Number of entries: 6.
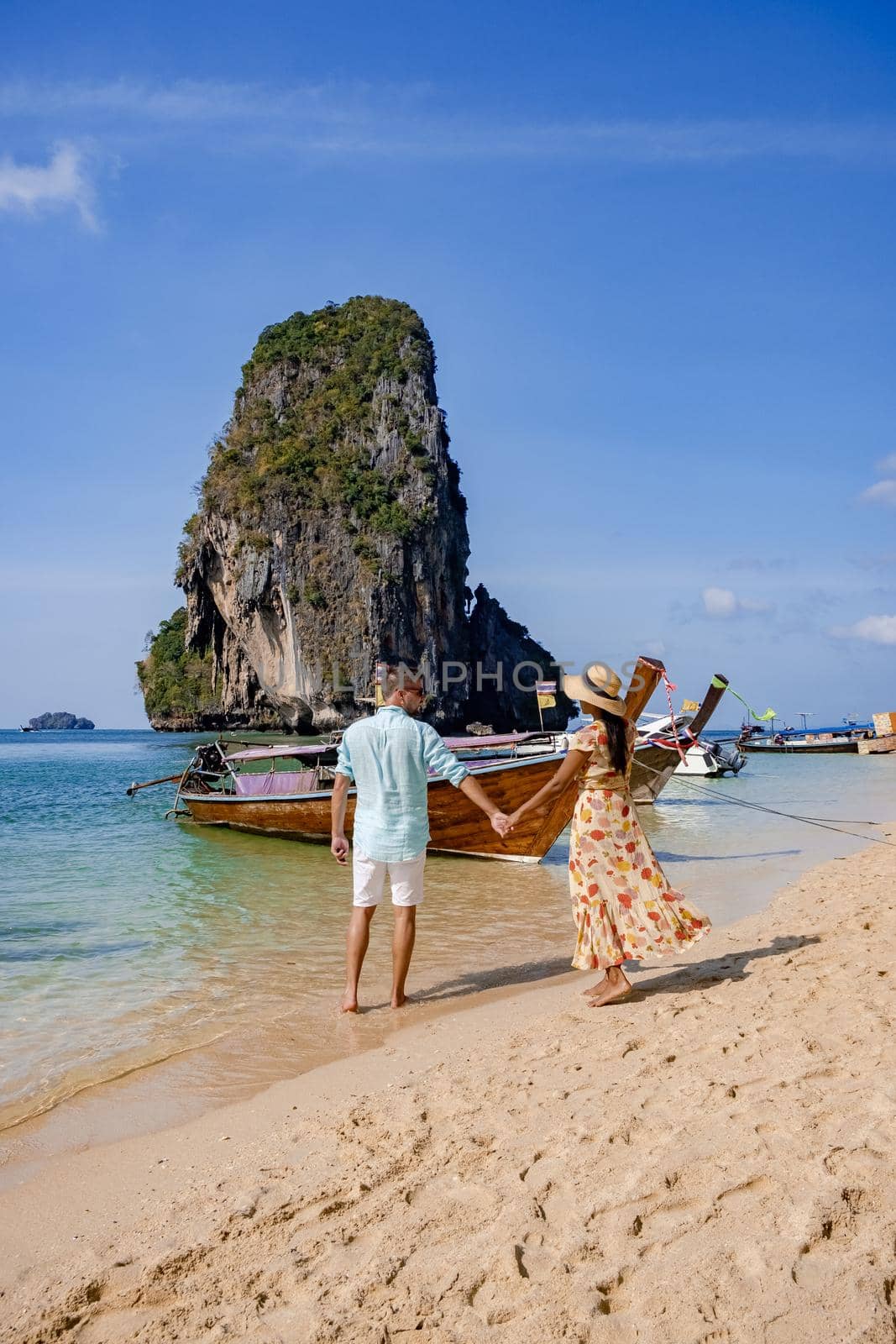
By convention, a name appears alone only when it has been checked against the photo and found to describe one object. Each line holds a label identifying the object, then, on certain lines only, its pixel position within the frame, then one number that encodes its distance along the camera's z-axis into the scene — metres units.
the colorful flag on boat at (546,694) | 16.45
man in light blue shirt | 4.77
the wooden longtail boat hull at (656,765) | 17.38
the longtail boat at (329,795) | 10.56
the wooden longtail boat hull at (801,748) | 42.56
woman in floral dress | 4.47
